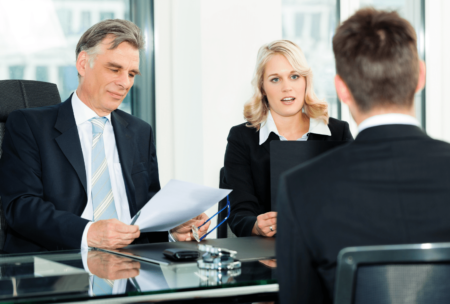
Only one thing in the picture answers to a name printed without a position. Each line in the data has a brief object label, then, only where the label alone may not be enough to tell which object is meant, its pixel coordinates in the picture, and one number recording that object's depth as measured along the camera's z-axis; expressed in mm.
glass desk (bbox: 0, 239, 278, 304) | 2146
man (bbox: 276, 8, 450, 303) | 1791
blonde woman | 2903
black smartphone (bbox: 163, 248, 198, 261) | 2344
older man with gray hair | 2565
